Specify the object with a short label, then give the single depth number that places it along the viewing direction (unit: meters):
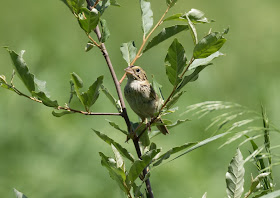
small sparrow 7.25
